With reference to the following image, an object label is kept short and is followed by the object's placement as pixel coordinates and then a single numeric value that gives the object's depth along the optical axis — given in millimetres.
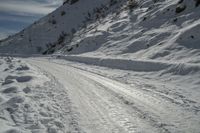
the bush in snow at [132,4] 29898
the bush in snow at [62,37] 36319
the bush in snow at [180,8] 20891
